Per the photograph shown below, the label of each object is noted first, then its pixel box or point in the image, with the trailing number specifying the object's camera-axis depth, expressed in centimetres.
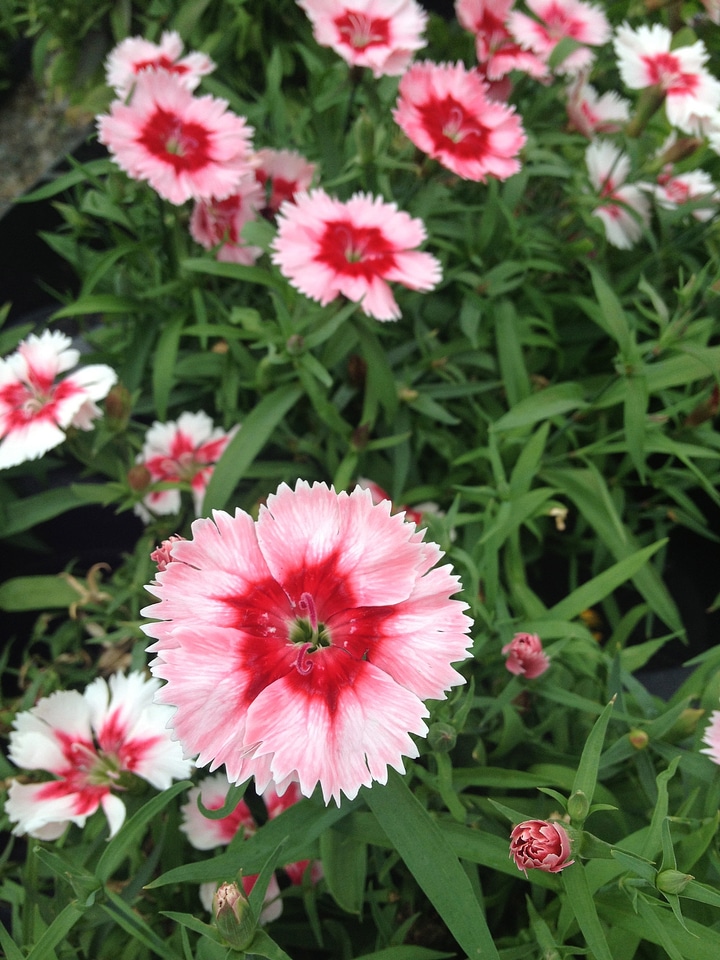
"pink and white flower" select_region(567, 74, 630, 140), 28
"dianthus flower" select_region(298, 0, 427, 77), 22
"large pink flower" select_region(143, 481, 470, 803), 12
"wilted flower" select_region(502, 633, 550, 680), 16
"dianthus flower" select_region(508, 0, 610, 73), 26
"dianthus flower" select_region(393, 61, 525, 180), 22
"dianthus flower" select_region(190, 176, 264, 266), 24
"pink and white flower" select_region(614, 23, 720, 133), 25
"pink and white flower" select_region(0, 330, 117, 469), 20
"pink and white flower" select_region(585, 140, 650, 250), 26
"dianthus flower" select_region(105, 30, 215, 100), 25
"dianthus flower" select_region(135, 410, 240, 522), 22
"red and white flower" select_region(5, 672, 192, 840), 17
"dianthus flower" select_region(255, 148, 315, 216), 25
